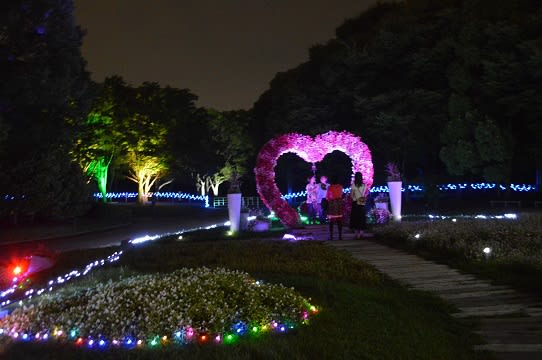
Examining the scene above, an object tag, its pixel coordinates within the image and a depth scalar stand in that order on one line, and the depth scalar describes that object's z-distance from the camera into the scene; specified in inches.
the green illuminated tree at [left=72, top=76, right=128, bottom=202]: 1572.3
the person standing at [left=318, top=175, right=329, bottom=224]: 918.4
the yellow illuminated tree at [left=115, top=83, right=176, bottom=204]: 1824.6
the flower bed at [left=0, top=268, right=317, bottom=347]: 251.8
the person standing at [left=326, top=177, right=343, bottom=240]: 636.0
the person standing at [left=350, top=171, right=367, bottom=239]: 677.3
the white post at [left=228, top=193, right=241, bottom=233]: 800.3
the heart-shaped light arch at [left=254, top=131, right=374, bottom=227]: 832.9
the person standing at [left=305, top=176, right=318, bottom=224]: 925.8
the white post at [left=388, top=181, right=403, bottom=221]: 837.8
